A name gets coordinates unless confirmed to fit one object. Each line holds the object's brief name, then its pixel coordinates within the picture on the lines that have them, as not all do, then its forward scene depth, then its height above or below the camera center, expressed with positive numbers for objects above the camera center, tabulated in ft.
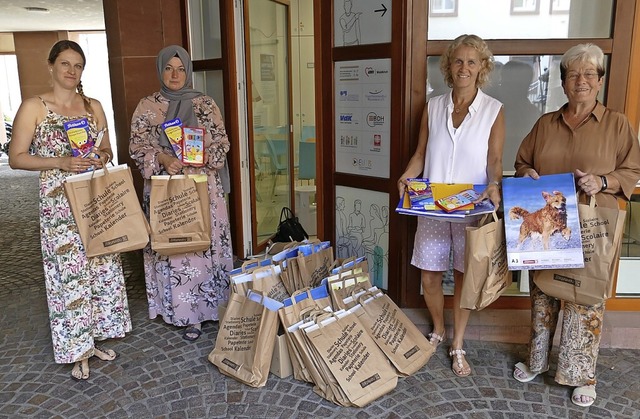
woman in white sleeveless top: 8.10 -0.78
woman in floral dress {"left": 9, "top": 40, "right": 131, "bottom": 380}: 8.27 -1.52
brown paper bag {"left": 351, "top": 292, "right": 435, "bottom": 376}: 8.67 -3.88
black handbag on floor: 11.82 -2.91
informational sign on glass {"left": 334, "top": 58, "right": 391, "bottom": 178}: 9.92 -0.32
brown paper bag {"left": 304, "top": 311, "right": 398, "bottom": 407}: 7.95 -3.92
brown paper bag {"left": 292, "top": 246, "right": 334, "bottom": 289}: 9.46 -3.03
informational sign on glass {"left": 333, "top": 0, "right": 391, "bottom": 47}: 9.59 +1.44
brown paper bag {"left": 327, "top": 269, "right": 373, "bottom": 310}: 8.84 -3.21
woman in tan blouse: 7.14 -0.90
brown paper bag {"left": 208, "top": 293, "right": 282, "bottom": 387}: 8.38 -3.86
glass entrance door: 14.12 -0.35
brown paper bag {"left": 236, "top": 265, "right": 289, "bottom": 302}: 9.11 -3.13
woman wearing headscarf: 9.49 -1.42
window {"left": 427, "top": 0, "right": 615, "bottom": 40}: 8.96 +1.30
